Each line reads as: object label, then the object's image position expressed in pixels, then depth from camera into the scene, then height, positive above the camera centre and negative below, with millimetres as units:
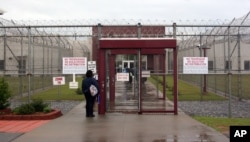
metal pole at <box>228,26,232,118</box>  16078 -251
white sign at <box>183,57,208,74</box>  16484 +252
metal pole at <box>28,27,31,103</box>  16959 +630
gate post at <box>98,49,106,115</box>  16344 -273
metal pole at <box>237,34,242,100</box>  21070 -318
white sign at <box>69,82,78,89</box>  17189 -453
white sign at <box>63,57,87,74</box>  17062 +315
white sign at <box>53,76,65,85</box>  18859 -328
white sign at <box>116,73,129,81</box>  17891 -183
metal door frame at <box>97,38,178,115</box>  15945 +901
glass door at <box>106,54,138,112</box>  17953 -629
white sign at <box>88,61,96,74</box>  18723 +263
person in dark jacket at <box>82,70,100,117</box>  15617 -637
